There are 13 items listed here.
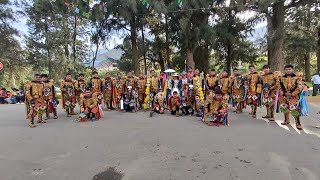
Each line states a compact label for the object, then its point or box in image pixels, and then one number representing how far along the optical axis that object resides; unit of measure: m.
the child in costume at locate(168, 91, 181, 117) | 8.87
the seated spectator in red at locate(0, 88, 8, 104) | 15.44
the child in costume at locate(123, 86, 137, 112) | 9.90
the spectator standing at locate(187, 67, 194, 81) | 9.51
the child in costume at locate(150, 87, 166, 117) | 9.41
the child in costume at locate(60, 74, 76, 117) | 9.23
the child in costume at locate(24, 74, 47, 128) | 7.61
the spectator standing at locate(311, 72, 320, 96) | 13.59
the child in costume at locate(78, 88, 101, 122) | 8.16
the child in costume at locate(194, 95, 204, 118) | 8.62
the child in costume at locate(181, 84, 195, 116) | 8.97
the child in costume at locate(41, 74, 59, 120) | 8.38
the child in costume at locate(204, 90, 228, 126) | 7.13
